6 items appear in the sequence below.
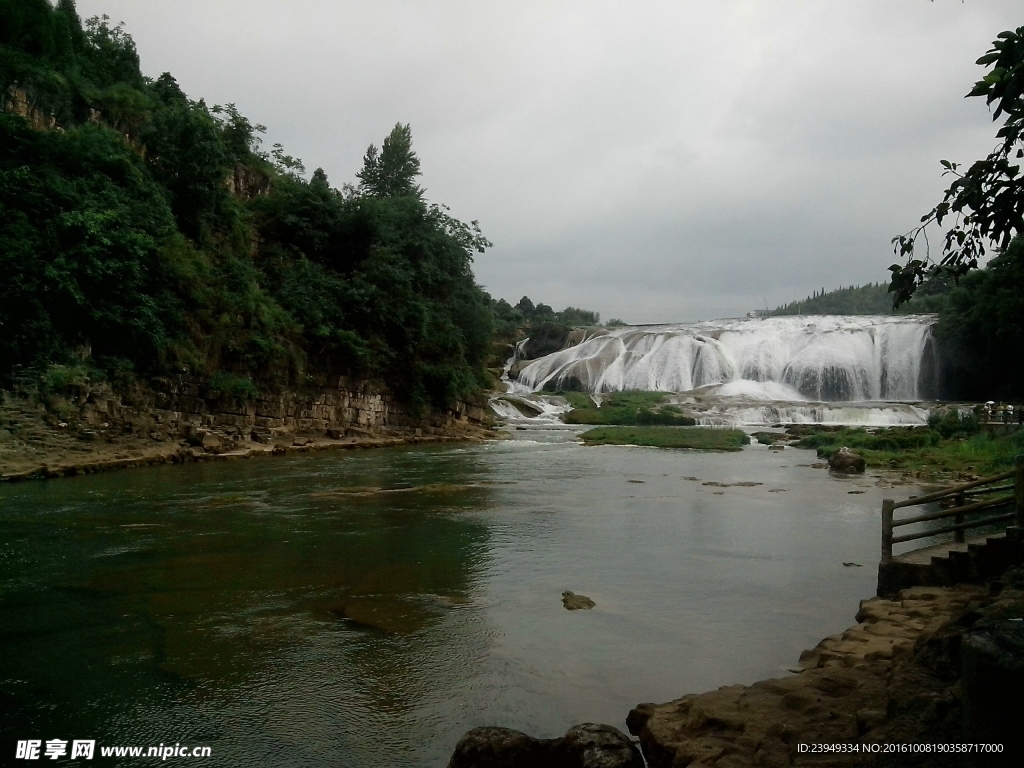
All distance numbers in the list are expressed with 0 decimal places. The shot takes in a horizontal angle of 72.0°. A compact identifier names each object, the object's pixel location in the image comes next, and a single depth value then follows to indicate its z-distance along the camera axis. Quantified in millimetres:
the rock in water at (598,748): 3494
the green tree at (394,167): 46594
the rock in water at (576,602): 6680
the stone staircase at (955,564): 6438
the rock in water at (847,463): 17906
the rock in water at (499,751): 3553
